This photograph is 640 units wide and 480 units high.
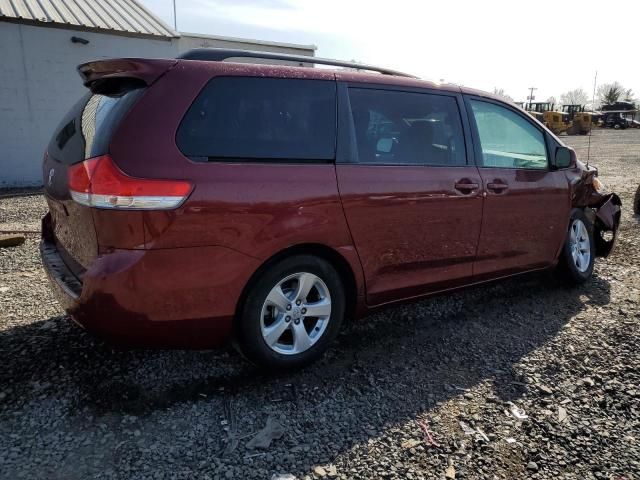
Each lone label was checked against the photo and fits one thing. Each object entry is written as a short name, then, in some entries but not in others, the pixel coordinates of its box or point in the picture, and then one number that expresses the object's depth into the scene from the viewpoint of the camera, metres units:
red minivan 2.41
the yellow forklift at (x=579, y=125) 40.44
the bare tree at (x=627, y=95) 80.21
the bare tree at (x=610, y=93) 75.06
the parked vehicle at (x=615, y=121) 50.94
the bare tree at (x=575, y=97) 114.36
